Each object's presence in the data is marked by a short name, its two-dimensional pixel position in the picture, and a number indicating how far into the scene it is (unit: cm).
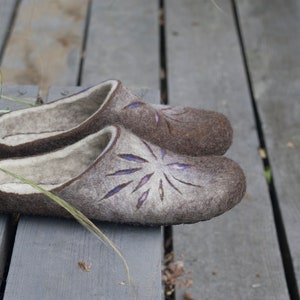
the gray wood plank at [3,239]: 122
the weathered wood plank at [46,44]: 174
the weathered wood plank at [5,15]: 181
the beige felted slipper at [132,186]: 120
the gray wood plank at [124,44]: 177
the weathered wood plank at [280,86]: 155
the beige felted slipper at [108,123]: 127
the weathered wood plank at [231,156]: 144
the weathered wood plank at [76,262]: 117
